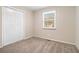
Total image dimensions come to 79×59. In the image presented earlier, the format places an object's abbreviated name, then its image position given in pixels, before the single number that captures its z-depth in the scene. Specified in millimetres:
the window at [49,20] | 1538
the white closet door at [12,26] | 1395
